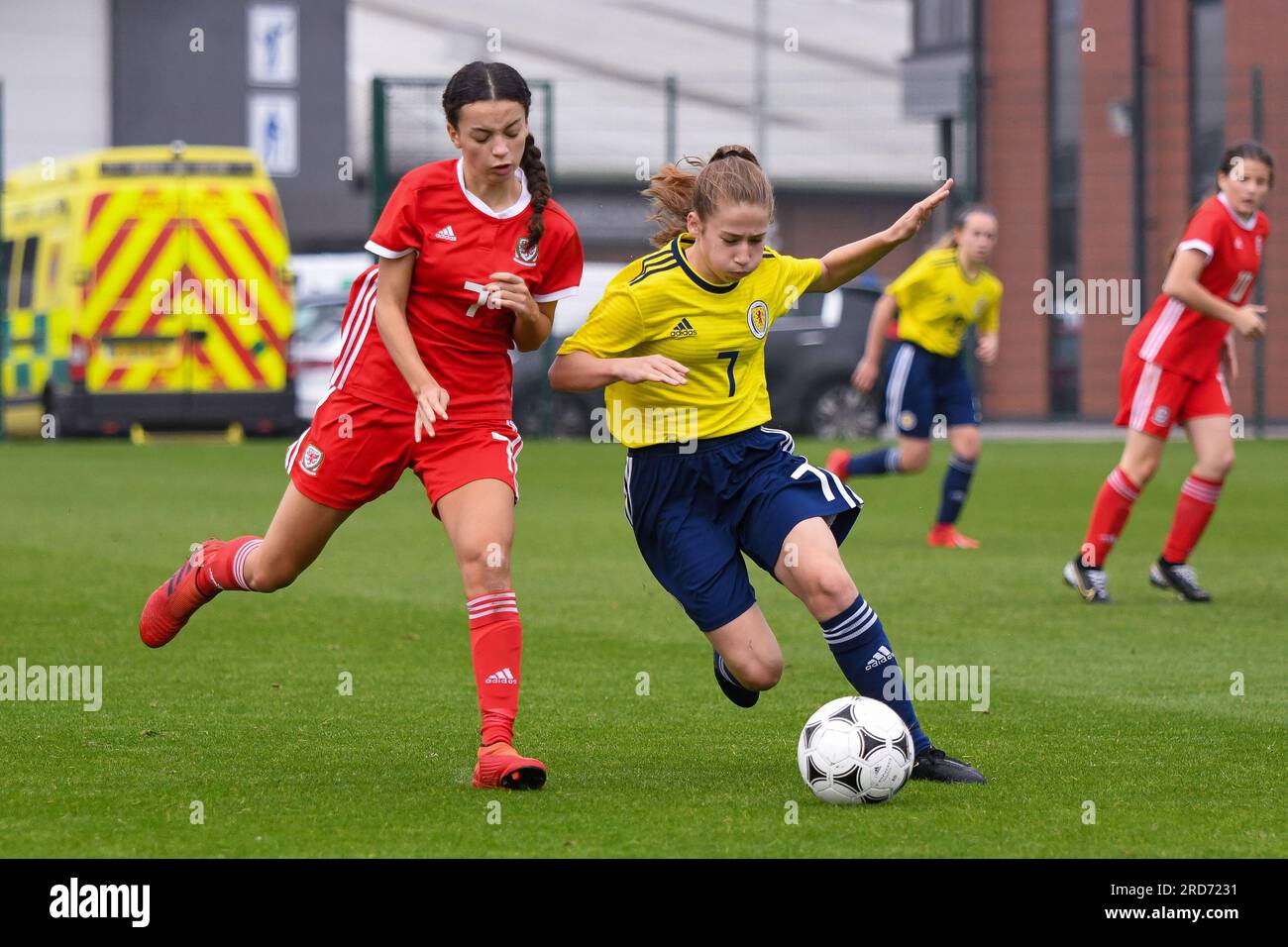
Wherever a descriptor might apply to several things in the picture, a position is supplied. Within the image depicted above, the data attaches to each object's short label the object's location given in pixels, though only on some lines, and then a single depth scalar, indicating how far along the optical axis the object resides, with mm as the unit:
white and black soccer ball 5180
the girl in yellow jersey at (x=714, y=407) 5707
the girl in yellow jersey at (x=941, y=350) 12477
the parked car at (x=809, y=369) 22641
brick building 27156
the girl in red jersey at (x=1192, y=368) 9406
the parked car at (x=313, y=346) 23234
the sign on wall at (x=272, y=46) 41438
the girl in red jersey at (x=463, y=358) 5523
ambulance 21188
